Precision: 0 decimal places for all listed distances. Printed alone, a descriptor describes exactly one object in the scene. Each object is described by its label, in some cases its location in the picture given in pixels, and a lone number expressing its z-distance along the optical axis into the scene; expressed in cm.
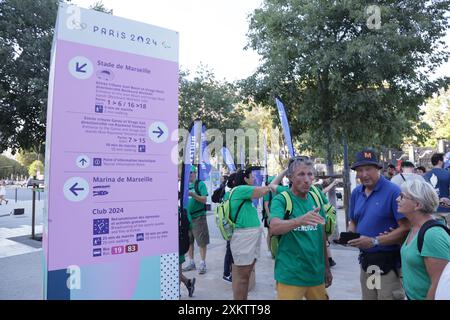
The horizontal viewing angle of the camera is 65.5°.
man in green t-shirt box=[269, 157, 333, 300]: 271
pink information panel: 222
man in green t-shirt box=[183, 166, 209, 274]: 616
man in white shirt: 646
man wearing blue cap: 272
